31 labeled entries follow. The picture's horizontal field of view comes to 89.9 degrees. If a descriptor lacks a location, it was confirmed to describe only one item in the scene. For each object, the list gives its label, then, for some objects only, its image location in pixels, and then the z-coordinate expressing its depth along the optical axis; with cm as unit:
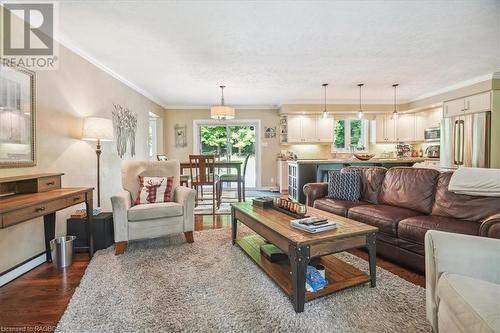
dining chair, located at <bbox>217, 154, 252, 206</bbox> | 494
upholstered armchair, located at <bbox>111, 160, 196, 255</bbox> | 260
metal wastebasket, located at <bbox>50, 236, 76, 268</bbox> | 238
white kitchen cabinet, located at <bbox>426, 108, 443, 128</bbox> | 612
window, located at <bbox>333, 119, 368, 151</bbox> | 712
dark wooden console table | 178
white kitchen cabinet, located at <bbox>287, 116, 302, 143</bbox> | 692
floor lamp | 307
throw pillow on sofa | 325
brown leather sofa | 212
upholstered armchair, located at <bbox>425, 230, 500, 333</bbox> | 97
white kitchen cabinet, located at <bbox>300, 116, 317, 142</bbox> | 695
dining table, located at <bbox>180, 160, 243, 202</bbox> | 464
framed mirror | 214
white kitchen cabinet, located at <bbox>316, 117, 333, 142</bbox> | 696
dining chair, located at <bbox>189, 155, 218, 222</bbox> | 441
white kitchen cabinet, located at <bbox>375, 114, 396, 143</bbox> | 694
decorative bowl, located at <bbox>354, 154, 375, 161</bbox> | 539
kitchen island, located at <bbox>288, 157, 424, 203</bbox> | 498
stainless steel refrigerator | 457
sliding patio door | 730
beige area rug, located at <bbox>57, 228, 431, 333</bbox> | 152
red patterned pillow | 302
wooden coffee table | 162
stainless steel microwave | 604
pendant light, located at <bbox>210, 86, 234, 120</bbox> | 483
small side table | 276
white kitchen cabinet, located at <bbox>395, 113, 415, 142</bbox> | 682
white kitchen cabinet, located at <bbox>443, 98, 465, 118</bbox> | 508
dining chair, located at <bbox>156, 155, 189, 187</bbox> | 507
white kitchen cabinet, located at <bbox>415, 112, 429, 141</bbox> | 658
